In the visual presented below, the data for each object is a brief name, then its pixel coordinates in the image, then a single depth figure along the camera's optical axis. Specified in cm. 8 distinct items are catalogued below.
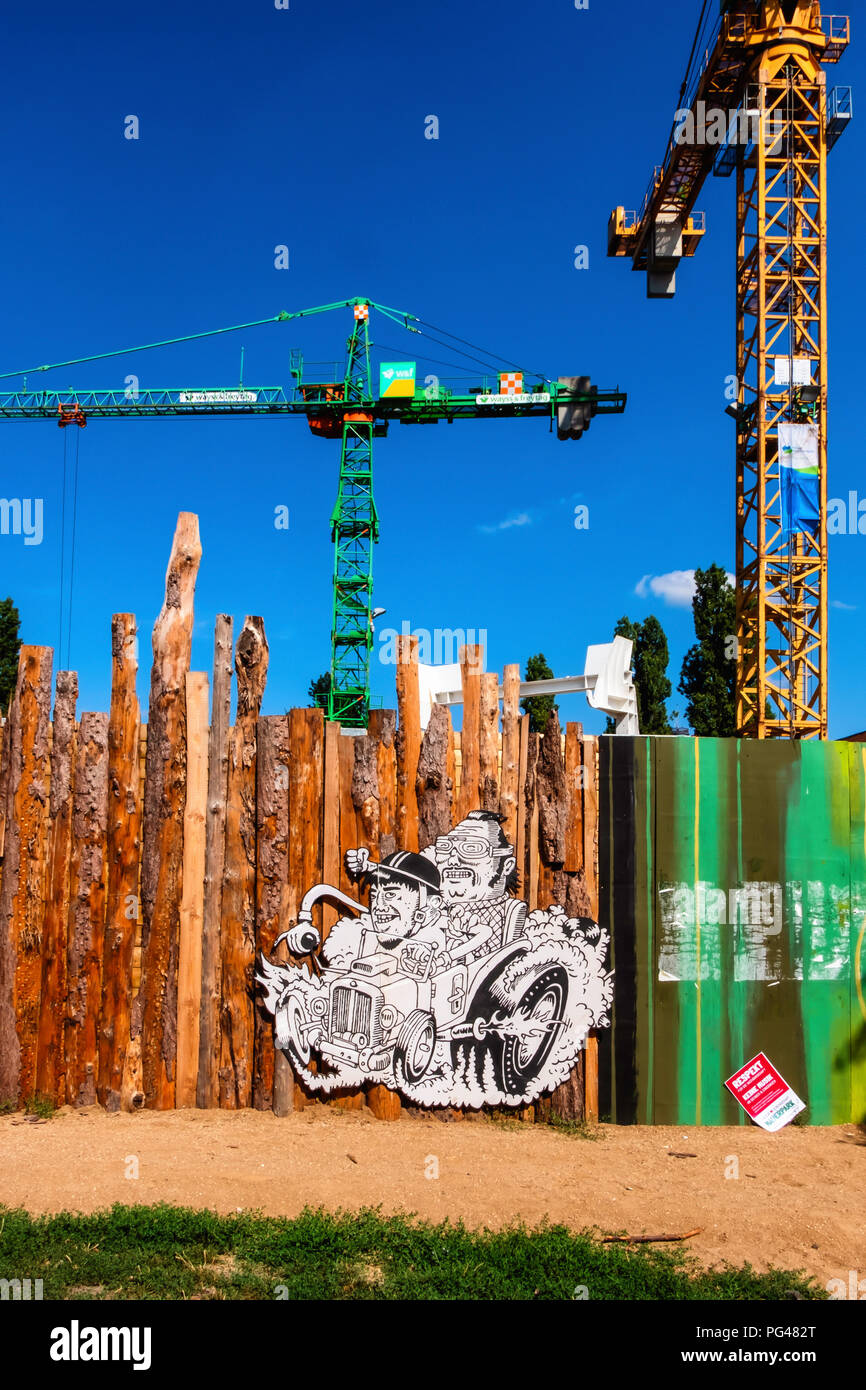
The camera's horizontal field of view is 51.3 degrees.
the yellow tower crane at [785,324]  2347
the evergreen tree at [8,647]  2953
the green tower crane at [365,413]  3934
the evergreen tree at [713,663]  2872
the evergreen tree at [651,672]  3033
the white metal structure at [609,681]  1061
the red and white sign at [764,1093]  660
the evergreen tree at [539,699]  3139
